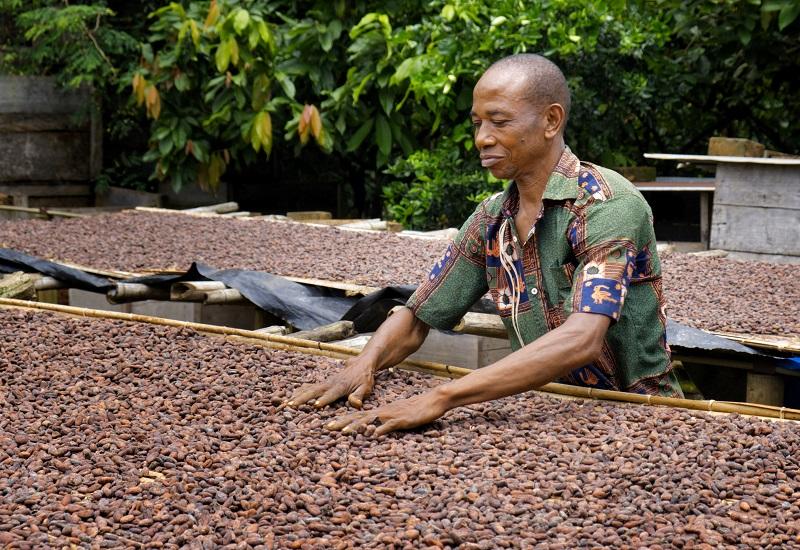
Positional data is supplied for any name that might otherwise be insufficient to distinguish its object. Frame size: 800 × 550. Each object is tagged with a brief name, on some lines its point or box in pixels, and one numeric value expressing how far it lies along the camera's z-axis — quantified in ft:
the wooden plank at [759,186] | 17.76
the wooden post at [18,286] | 13.84
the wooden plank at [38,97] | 27.12
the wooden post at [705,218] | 19.60
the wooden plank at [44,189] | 27.14
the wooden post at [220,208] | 23.66
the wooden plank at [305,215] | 22.48
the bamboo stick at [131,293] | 13.83
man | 7.50
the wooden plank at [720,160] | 17.47
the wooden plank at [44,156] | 27.14
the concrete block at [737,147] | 18.89
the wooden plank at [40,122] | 27.09
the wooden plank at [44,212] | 22.35
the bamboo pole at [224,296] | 13.83
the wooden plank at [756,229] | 17.79
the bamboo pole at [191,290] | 13.87
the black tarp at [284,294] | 12.82
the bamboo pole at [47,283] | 14.51
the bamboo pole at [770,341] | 11.37
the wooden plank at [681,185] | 19.66
